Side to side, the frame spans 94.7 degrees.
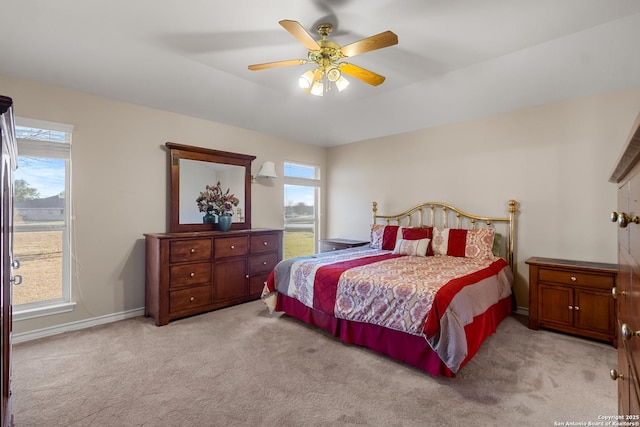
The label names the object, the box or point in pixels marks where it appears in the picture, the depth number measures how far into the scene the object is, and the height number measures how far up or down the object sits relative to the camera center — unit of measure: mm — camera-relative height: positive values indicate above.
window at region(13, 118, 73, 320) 2908 -82
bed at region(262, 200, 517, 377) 2221 -673
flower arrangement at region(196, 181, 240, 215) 4016 +155
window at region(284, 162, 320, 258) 5316 +83
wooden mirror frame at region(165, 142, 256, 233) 3783 +681
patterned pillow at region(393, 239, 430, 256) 3891 -451
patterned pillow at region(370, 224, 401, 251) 4355 -347
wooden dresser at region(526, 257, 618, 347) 2736 -809
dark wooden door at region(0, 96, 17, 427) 1054 -130
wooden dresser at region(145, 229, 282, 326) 3283 -723
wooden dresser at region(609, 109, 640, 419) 709 -164
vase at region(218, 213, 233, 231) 3953 -137
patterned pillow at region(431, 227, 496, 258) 3625 -358
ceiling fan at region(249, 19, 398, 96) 2002 +1192
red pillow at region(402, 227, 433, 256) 4066 -279
